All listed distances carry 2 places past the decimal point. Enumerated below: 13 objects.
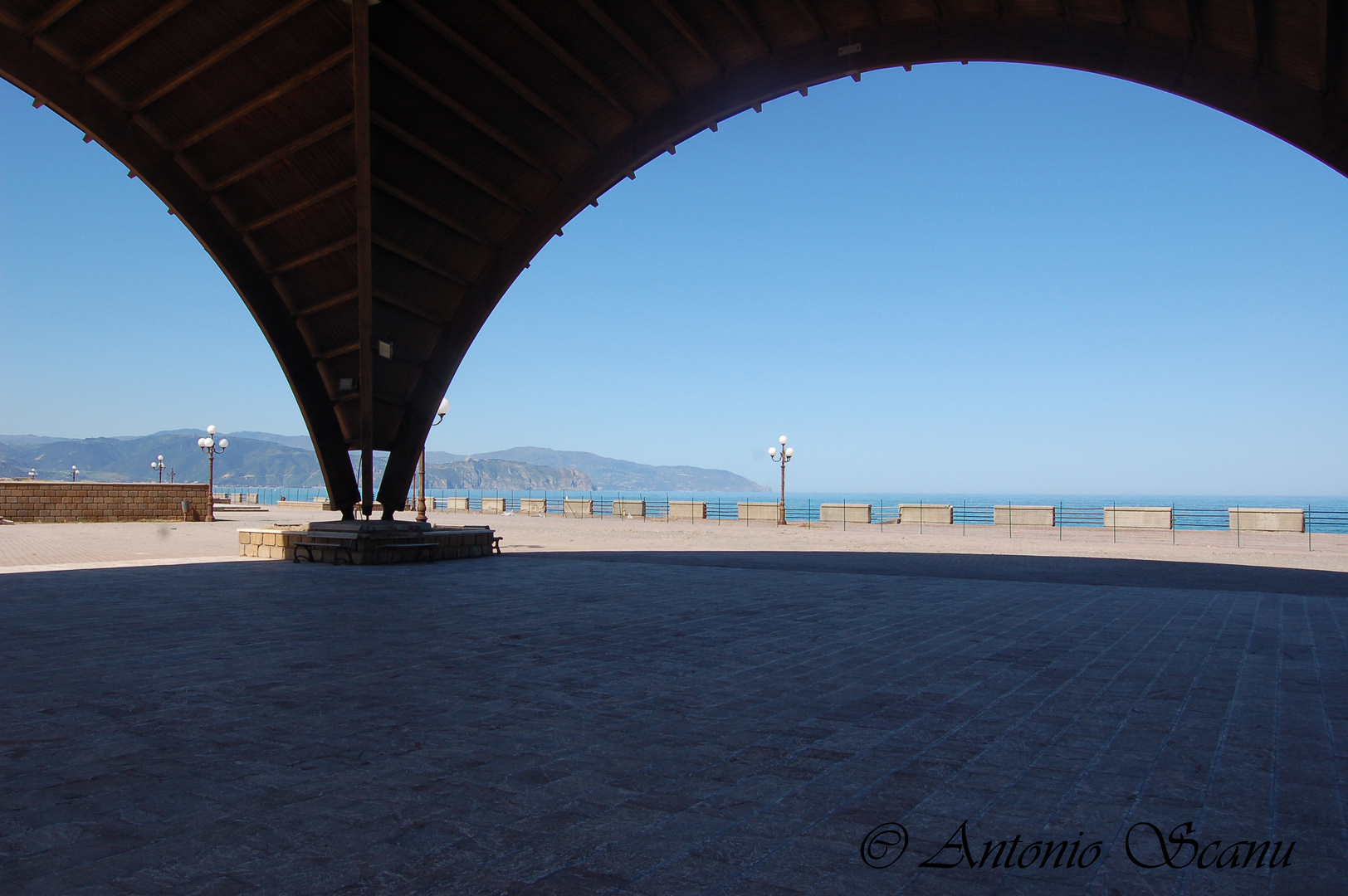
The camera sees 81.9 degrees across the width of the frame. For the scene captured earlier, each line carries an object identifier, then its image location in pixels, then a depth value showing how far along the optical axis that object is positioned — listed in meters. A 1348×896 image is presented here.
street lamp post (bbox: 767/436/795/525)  45.09
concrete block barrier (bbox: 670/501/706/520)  47.27
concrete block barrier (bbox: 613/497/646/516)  48.53
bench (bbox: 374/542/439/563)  16.77
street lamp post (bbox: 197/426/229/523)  41.38
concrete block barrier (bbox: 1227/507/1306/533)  32.38
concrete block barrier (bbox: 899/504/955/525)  39.75
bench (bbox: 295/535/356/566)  16.81
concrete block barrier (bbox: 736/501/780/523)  45.41
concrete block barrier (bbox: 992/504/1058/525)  37.03
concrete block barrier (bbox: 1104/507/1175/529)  34.49
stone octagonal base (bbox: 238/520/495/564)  16.67
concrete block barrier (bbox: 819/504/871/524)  41.38
